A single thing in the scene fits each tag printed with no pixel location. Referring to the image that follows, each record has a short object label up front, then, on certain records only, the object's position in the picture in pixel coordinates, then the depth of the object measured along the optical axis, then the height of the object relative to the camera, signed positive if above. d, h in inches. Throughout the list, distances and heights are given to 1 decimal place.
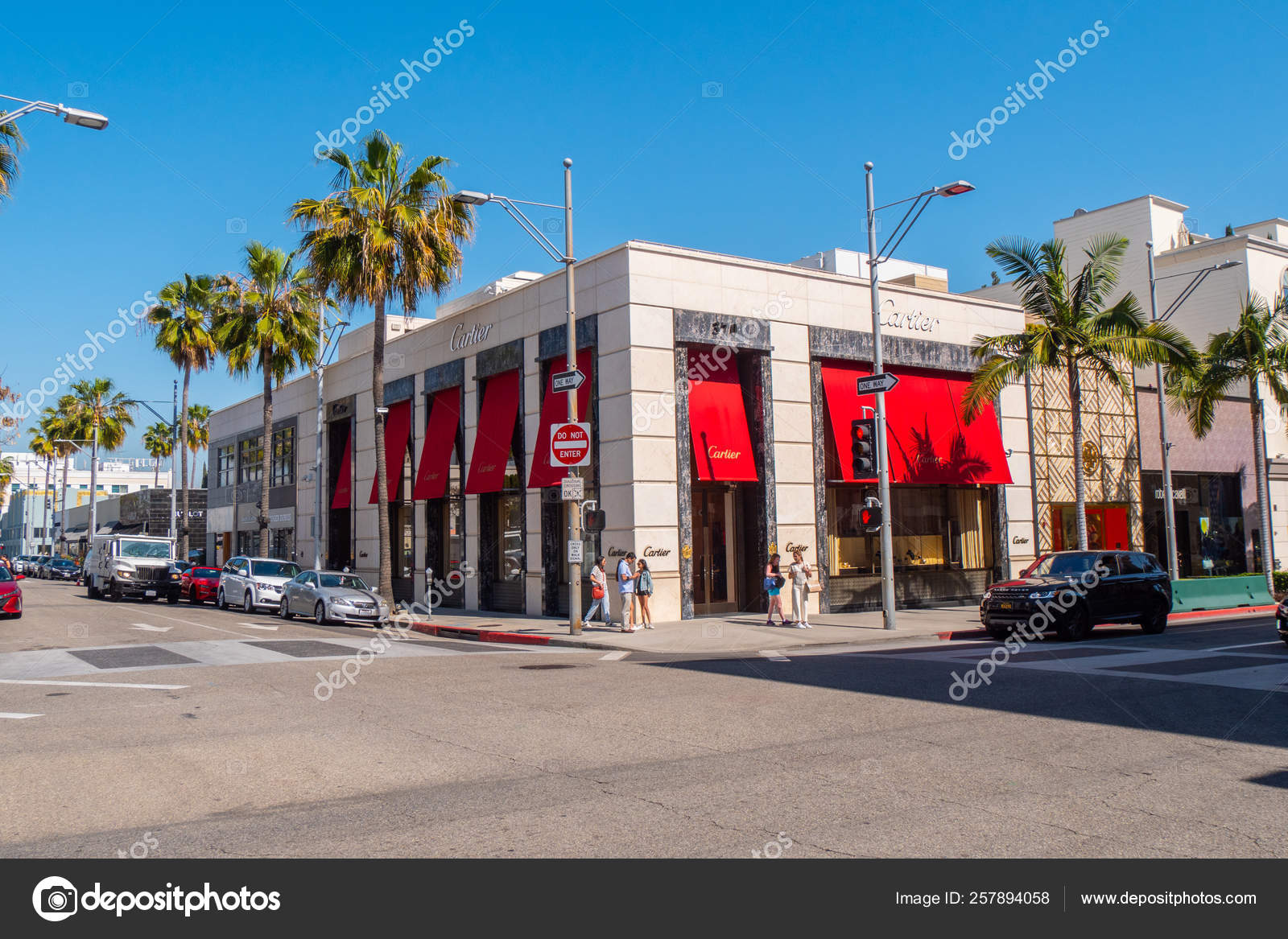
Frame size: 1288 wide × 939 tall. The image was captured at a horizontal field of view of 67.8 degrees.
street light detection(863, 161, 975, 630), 836.0 +79.4
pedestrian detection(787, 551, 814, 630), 868.6 -46.6
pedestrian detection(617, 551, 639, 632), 865.3 -42.9
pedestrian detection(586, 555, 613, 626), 874.8 -44.4
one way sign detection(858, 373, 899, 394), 818.8 +129.9
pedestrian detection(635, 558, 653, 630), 869.8 -45.0
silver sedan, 989.8 -57.1
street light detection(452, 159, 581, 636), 818.8 +219.0
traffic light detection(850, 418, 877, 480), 815.7 +72.9
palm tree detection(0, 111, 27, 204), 885.8 +365.8
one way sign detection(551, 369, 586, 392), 816.3 +135.7
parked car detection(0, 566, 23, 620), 963.3 -45.8
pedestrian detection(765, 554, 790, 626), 880.3 -44.2
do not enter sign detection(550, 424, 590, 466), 819.4 +81.1
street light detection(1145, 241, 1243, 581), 1170.6 +79.2
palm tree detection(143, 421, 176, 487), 3213.6 +367.7
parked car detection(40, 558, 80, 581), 2539.4 -50.5
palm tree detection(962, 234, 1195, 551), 1028.5 +217.2
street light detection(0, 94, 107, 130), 595.8 +270.8
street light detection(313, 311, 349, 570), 1427.2 +107.6
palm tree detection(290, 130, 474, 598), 1071.6 +351.3
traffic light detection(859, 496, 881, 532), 839.1 +15.3
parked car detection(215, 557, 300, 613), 1189.1 -44.9
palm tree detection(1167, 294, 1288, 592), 1252.5 +208.6
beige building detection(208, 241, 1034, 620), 942.4 +113.6
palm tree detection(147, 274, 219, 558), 1637.6 +388.7
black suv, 749.3 -53.3
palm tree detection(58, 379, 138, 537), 2603.3 +374.8
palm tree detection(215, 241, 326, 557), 1439.5 +341.9
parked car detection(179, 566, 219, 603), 1391.5 -51.8
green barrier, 1041.5 -75.8
